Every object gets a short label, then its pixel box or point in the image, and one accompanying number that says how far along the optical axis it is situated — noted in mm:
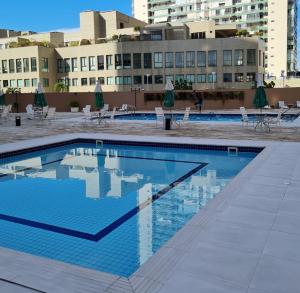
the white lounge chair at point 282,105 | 21622
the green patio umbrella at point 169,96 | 14955
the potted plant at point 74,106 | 25220
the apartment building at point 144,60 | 41450
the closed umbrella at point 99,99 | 16011
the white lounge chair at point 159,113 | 14335
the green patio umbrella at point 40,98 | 17433
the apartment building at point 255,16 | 71918
